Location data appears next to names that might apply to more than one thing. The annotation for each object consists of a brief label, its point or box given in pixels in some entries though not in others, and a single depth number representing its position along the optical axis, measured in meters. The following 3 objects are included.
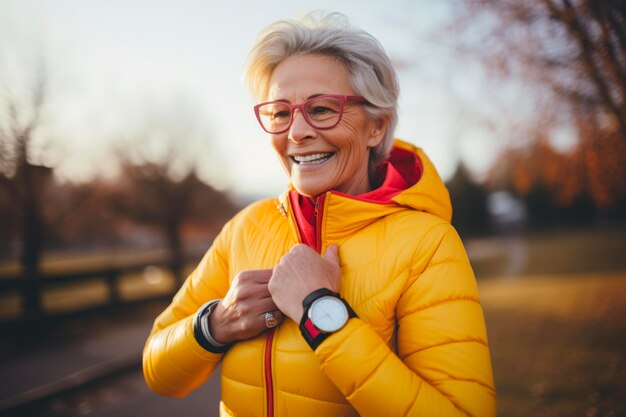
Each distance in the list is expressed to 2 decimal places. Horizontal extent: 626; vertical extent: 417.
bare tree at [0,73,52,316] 5.94
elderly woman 1.18
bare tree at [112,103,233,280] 12.55
